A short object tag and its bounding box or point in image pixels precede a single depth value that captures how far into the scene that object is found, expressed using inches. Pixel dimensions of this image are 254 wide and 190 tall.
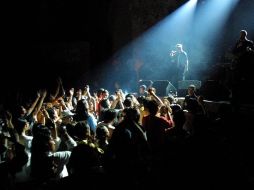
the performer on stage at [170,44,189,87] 408.8
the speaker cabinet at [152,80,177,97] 376.5
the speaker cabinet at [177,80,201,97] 380.8
